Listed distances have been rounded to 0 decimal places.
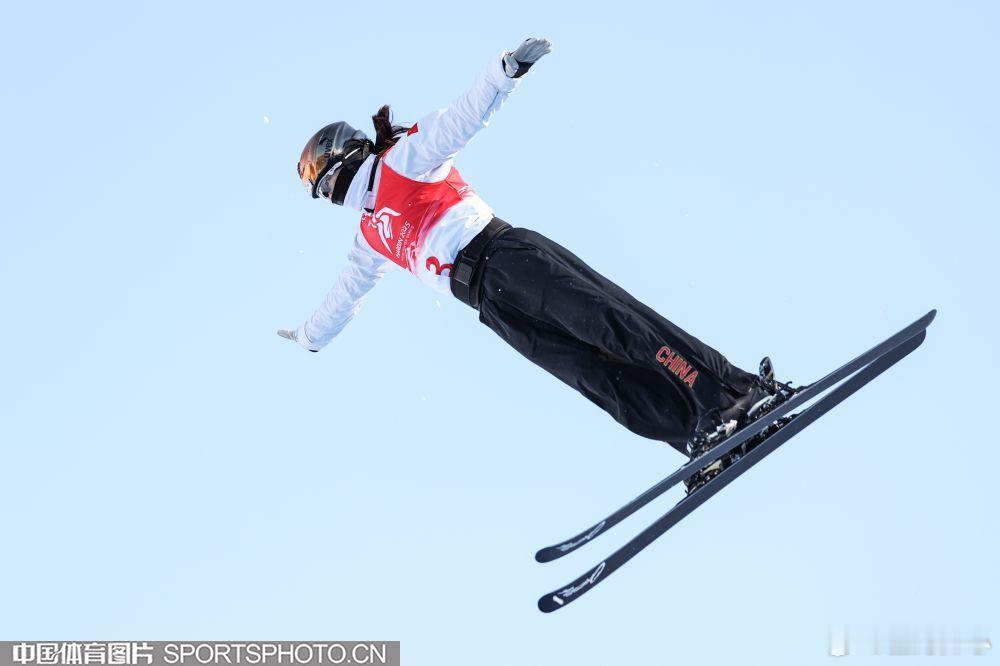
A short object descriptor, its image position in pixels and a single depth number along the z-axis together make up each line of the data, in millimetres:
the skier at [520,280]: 12344
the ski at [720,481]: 12070
